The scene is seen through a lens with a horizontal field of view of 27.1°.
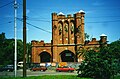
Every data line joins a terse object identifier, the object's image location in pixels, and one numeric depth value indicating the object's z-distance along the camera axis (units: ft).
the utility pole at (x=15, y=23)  96.99
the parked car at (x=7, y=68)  193.06
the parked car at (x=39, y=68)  193.06
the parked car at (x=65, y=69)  173.68
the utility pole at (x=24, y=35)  72.63
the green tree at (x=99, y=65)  70.79
